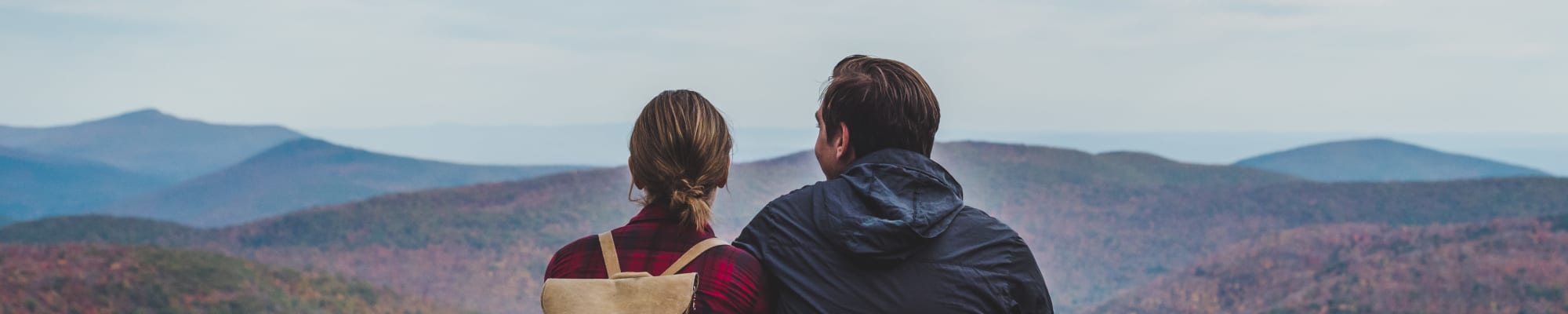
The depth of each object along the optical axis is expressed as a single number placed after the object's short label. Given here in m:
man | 3.72
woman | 3.71
